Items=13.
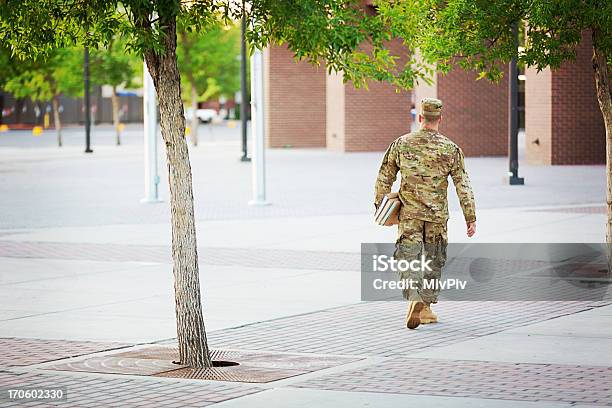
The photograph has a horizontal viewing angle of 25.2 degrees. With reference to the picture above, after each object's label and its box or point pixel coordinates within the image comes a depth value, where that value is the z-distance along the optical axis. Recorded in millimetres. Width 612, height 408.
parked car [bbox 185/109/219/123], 101556
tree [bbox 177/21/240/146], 57812
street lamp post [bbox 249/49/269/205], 24172
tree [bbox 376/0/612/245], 13297
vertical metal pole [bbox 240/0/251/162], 40188
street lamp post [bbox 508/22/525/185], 28594
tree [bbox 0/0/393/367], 9289
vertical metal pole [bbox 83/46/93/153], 45572
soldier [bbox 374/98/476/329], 10945
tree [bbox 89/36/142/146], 56375
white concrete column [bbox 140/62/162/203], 24625
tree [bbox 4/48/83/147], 54694
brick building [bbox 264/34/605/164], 35625
